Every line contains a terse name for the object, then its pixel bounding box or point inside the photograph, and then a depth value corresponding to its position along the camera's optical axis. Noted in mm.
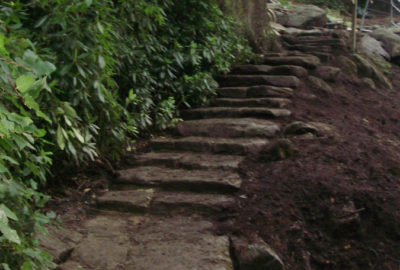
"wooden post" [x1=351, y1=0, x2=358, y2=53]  7108
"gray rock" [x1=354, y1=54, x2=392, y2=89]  6656
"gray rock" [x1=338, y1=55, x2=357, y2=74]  6492
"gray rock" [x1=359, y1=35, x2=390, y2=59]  7854
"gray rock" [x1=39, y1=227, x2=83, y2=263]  2607
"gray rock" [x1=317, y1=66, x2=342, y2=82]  5930
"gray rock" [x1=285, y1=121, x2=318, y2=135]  4238
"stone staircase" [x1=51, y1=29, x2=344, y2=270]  2701
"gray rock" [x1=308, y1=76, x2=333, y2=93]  5535
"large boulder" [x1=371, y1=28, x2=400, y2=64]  8367
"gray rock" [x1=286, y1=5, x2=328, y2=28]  10258
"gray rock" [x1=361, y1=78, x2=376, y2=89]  6226
